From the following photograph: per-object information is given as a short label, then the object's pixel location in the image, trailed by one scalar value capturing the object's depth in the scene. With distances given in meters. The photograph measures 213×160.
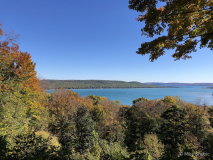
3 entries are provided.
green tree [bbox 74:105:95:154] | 12.27
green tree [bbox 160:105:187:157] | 13.34
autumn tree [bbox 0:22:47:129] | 8.44
